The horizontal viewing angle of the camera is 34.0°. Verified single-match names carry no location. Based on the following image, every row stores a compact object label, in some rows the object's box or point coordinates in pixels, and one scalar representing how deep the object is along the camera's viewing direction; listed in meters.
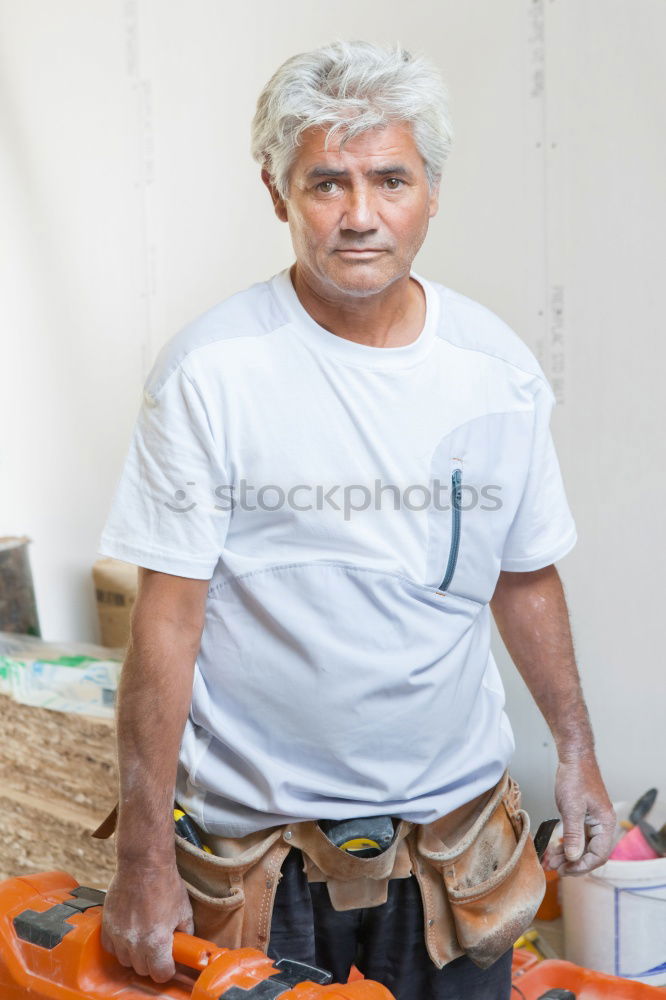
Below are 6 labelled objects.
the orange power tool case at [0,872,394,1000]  1.18
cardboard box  3.46
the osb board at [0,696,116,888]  2.80
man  1.28
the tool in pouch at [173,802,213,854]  1.38
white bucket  2.32
